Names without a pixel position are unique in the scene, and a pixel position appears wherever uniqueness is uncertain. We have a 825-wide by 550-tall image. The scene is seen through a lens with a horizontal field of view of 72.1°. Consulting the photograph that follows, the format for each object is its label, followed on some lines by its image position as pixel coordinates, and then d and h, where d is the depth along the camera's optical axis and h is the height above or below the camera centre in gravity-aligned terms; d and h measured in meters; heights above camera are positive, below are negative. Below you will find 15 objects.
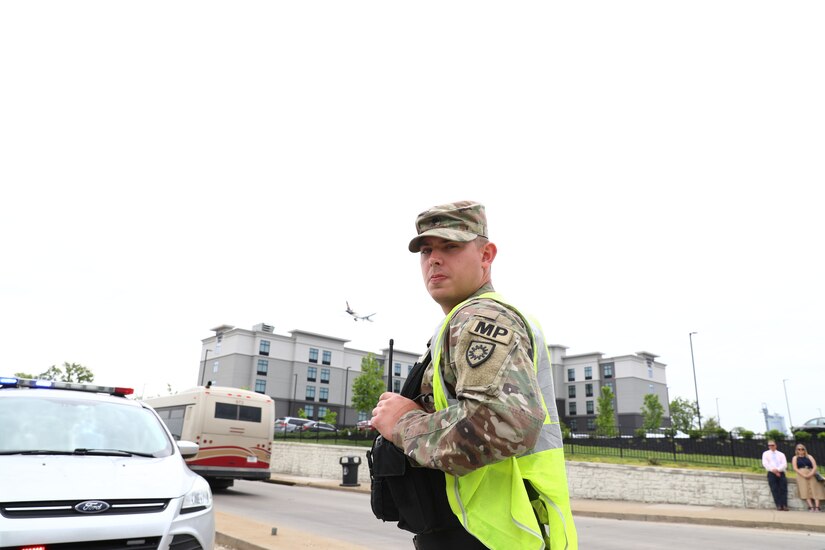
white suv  3.60 -0.40
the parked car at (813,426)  25.08 +0.68
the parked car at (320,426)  48.88 +0.10
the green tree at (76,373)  68.44 +5.52
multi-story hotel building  75.81 +8.07
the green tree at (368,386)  50.19 +3.69
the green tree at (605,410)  56.19 +2.50
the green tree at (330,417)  66.25 +1.12
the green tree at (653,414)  63.84 +2.50
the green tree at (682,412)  67.69 +2.97
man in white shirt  14.55 -0.85
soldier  1.60 +0.01
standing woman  14.22 -0.93
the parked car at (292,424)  47.78 +0.23
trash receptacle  21.41 -1.55
